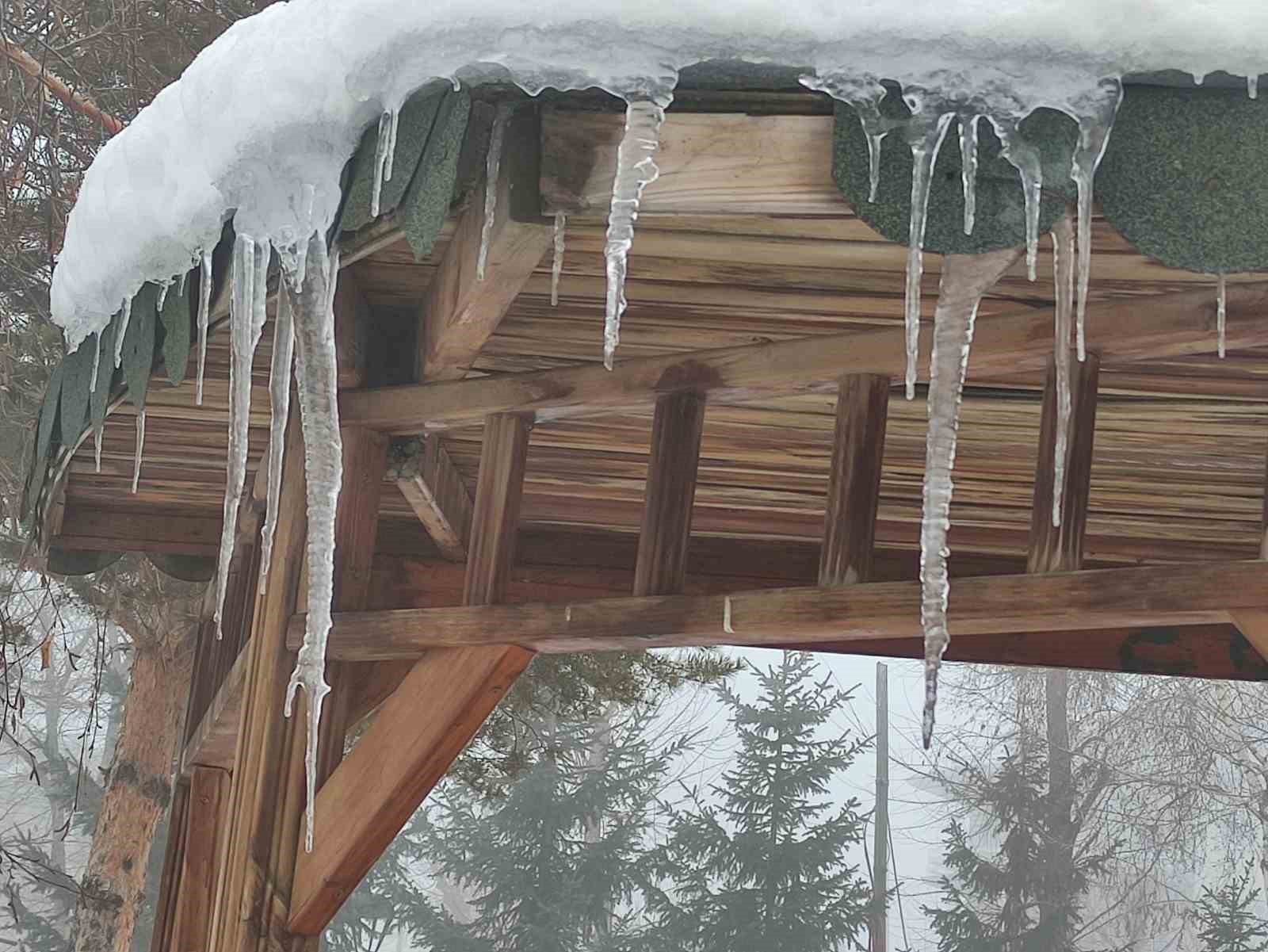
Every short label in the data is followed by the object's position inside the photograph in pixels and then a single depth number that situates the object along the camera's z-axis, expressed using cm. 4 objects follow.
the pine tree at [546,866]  1170
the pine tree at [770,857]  1173
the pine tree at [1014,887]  1290
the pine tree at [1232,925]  1203
